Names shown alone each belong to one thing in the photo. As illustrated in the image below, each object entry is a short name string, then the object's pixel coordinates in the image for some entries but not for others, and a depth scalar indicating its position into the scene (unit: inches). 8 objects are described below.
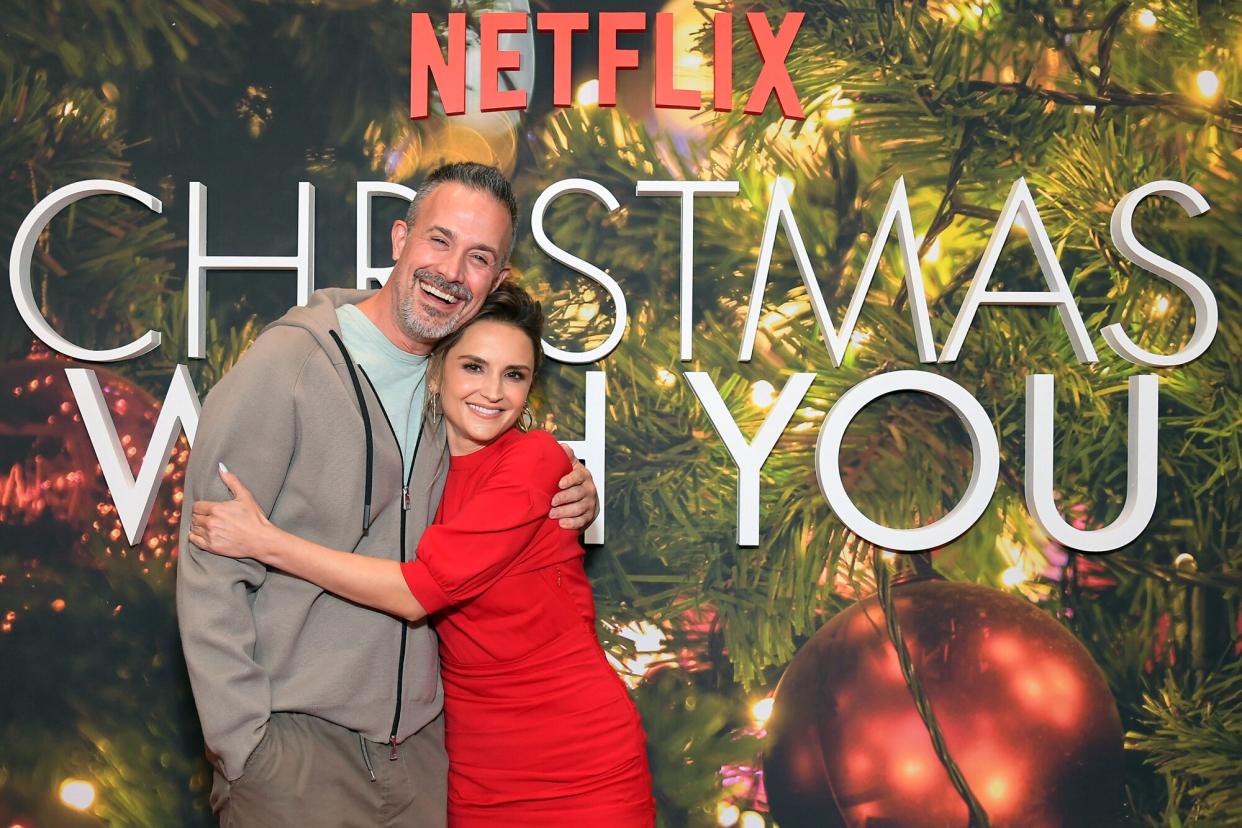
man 62.6
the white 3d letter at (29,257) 88.3
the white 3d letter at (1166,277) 87.4
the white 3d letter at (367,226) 88.4
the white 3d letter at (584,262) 88.2
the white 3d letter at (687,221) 88.3
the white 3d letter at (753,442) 87.7
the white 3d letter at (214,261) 88.4
